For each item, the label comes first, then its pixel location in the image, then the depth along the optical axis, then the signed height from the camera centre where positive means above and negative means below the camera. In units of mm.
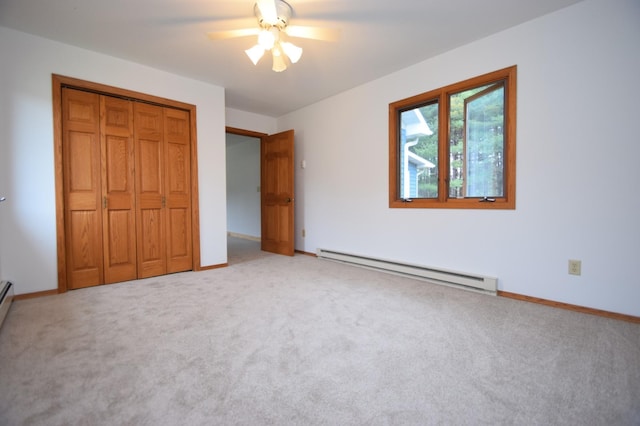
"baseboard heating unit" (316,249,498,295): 2703 -777
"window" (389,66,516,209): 2668 +662
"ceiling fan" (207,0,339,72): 2145 +1431
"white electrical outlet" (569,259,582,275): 2264 -521
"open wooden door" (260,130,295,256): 4664 +245
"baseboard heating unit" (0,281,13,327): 2107 -737
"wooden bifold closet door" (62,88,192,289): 2898 +221
